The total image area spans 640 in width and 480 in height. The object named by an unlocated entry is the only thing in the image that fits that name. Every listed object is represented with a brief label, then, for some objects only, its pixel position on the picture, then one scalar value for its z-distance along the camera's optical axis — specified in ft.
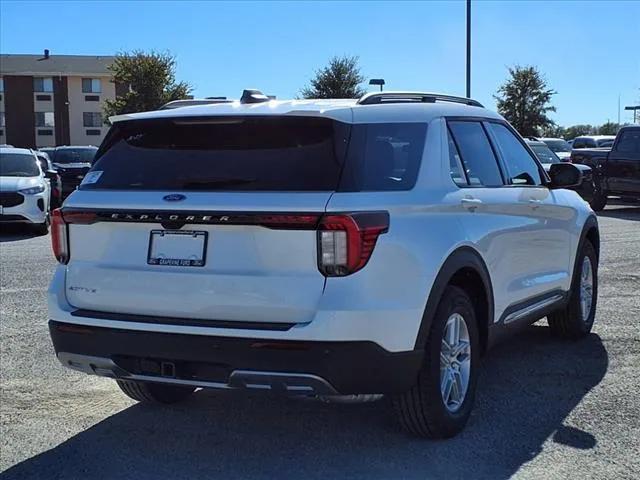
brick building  209.97
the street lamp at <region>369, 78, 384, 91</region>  77.99
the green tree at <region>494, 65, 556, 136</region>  142.92
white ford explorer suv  12.45
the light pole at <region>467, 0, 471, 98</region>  71.87
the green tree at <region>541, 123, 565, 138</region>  145.69
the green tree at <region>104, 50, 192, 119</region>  147.95
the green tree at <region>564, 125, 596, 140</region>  249.34
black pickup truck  62.69
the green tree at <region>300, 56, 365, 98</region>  129.29
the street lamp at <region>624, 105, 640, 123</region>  138.21
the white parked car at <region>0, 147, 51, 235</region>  50.16
